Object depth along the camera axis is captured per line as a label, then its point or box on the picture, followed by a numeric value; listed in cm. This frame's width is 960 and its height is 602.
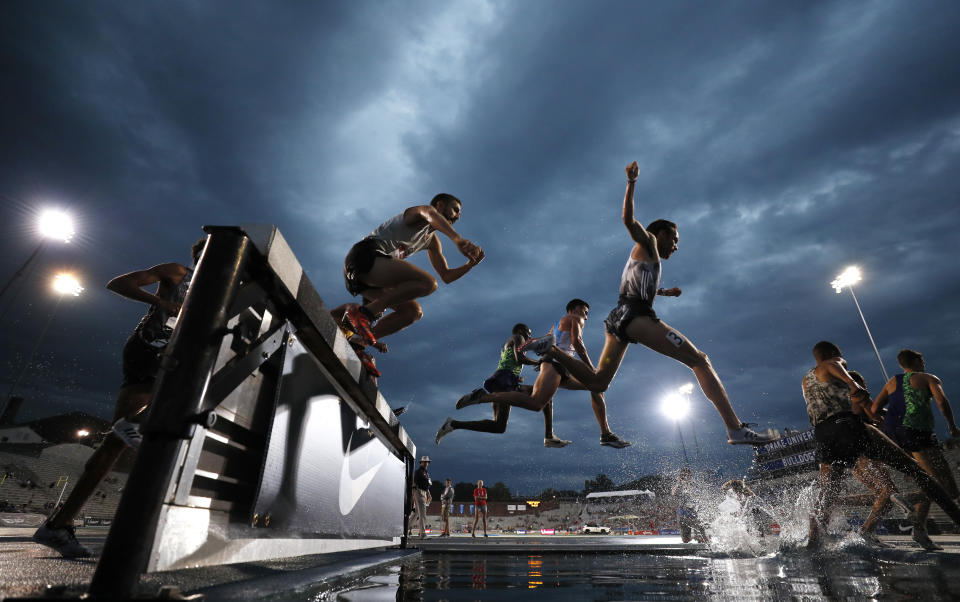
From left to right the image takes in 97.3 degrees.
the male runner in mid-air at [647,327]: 398
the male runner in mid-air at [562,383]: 526
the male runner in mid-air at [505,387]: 575
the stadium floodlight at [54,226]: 1680
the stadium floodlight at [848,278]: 2423
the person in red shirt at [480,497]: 1341
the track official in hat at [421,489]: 953
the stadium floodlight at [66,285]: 2037
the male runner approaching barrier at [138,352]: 246
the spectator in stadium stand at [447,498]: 1302
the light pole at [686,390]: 2297
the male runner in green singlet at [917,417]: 515
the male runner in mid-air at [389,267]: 346
